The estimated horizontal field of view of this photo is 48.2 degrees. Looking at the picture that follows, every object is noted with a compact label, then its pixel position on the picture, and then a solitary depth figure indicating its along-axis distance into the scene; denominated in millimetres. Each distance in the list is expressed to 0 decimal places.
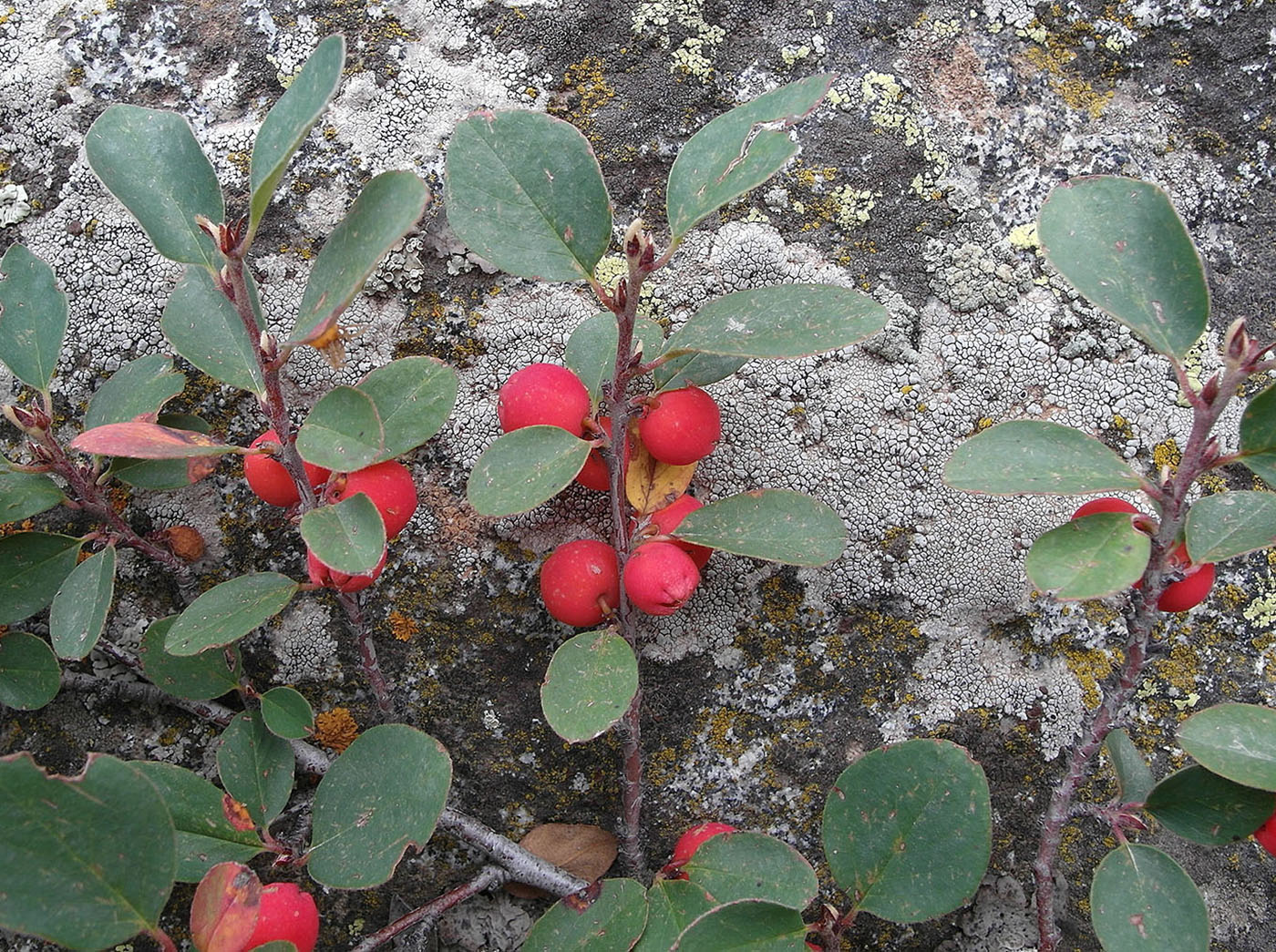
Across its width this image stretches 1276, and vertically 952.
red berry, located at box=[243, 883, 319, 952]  133
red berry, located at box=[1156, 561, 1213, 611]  137
